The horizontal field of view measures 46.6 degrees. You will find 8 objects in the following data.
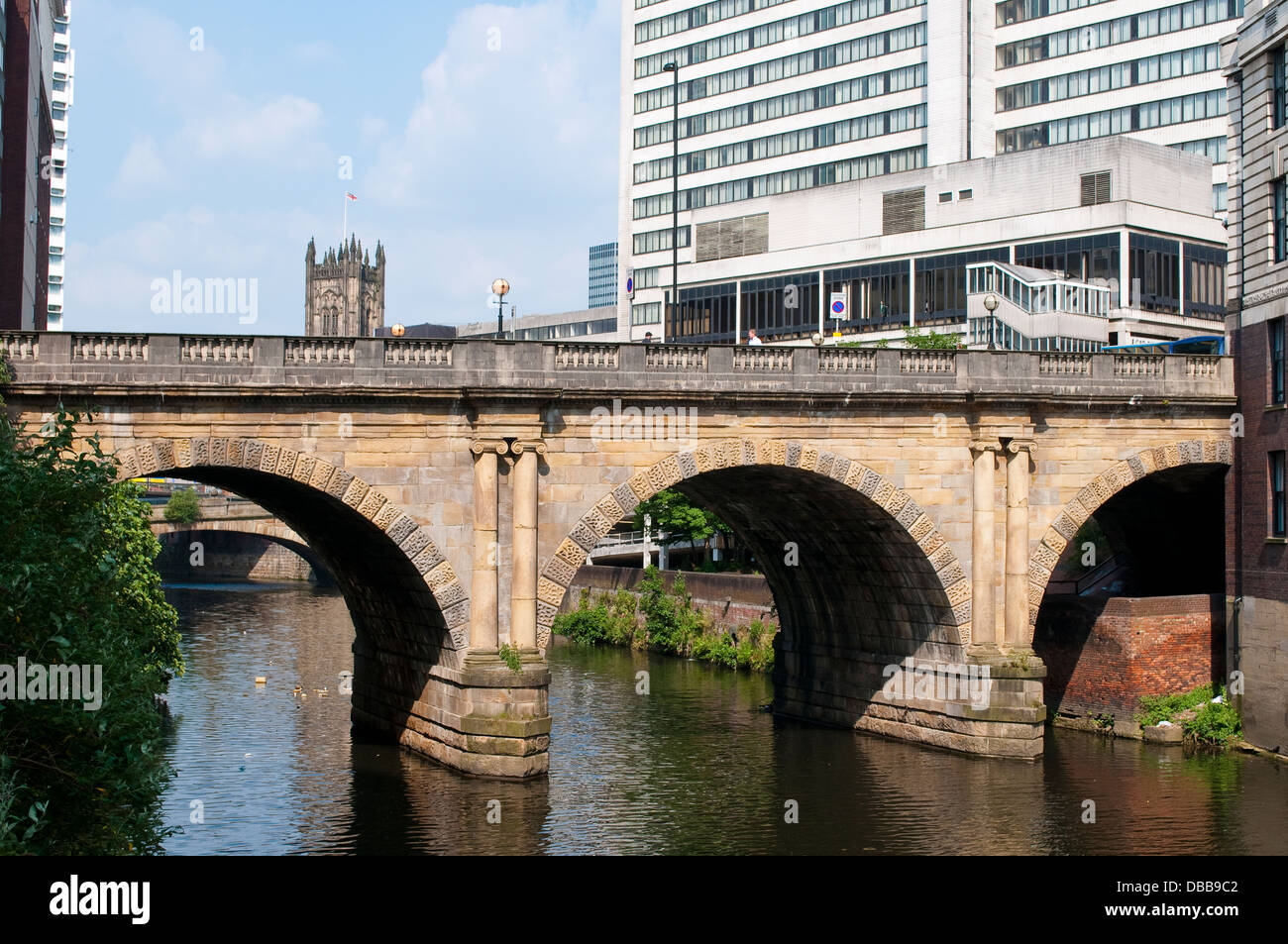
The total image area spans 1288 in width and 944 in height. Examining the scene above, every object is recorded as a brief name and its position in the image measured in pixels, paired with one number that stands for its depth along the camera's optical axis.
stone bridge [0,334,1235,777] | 35.59
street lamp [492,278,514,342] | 39.25
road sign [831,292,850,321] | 66.88
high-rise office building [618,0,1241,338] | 87.69
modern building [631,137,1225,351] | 74.44
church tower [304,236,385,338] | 187.88
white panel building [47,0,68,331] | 168.38
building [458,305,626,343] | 168.50
